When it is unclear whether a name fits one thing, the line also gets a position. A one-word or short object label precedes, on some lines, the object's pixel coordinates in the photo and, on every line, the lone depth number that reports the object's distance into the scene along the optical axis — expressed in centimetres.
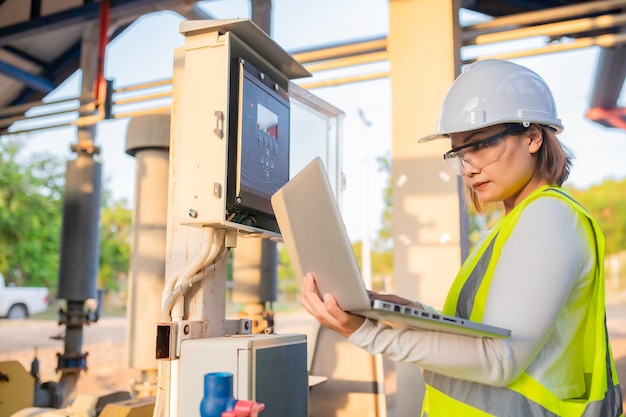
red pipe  488
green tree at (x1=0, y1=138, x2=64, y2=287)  1866
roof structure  395
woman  103
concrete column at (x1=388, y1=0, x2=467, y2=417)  317
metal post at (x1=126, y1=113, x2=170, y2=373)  333
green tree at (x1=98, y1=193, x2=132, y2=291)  2309
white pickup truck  1320
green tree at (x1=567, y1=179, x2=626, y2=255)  2009
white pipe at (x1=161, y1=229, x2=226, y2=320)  164
